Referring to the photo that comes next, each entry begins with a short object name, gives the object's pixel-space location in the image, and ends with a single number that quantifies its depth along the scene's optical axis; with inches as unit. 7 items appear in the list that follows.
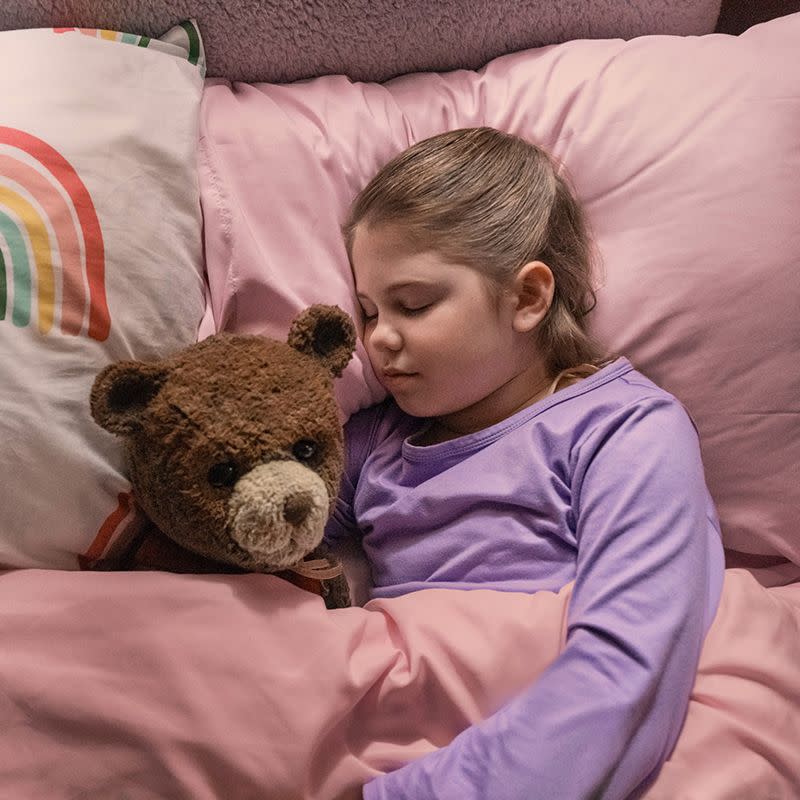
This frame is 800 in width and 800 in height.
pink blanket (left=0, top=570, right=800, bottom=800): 28.1
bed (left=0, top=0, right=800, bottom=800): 29.3
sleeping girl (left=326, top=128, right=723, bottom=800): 30.0
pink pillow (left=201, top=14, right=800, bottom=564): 38.1
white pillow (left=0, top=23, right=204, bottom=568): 30.9
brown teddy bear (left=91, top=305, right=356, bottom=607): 28.1
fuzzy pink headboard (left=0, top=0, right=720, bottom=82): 40.1
